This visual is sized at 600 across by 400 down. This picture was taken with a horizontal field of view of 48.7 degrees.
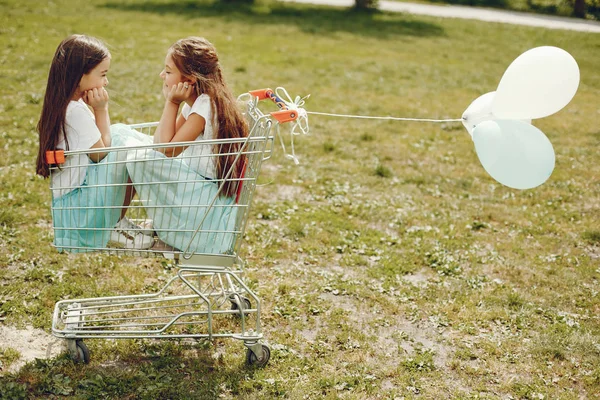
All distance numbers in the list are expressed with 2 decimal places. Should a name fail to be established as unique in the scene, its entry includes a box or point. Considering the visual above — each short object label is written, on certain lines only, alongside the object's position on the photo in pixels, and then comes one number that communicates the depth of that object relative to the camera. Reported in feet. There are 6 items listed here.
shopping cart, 12.24
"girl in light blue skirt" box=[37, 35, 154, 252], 12.38
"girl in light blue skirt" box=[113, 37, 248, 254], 12.33
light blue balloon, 12.44
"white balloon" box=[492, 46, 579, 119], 12.39
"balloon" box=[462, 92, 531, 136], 13.05
